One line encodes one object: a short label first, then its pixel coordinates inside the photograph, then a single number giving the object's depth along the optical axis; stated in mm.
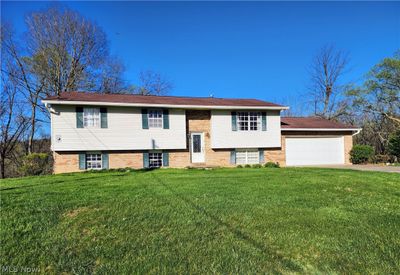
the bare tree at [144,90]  29084
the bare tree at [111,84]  26219
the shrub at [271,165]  16378
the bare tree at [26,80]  21375
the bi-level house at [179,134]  14345
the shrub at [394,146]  20297
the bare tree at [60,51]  22141
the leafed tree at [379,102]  23625
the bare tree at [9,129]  21012
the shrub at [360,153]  18906
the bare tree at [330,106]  29703
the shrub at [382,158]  20530
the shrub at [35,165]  16094
